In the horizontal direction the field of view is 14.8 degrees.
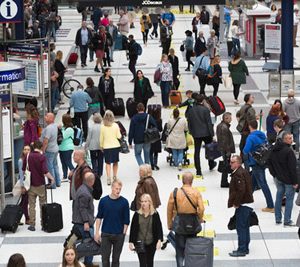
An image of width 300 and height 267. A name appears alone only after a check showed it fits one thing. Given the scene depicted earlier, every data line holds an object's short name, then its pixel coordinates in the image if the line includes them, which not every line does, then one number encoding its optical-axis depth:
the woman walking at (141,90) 27.59
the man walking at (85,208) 16.59
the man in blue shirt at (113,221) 15.83
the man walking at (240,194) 17.14
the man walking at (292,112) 23.75
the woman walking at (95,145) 21.91
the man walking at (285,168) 18.33
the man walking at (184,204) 16.16
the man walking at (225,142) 21.67
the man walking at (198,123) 22.41
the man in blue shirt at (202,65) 30.16
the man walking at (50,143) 21.47
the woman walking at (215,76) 30.08
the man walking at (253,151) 19.55
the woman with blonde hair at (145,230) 15.52
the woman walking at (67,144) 22.11
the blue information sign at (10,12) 23.47
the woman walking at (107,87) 27.86
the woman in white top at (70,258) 13.26
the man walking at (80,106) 25.73
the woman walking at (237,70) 29.73
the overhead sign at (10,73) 19.72
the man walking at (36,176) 18.98
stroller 23.31
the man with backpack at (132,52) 33.69
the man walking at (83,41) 37.59
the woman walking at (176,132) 22.80
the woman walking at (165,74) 29.45
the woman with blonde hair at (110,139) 21.73
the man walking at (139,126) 22.41
